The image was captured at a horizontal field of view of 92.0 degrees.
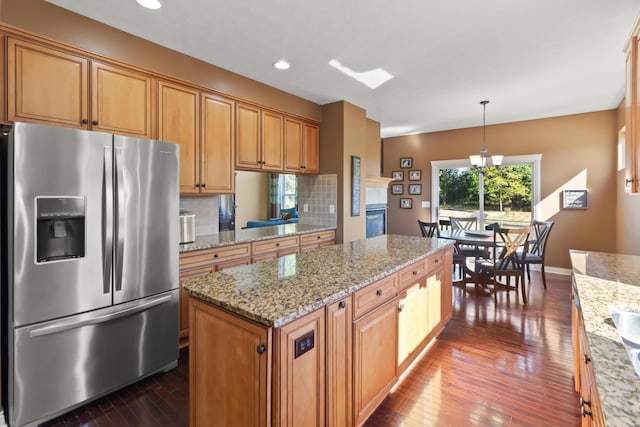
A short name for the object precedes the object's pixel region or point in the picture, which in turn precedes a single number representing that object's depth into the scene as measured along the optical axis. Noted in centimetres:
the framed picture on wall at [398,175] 707
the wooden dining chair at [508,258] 387
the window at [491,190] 562
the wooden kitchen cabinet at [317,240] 395
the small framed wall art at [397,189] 709
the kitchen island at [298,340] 118
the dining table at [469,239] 412
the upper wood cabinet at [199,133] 290
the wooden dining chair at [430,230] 452
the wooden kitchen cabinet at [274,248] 333
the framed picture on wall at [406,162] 692
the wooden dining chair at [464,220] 555
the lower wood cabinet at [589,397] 84
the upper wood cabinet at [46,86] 202
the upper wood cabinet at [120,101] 242
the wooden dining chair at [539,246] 418
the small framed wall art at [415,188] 684
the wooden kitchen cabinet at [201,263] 270
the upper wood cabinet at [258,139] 356
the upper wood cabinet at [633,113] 185
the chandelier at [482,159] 476
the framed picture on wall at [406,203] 696
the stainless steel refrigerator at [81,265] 171
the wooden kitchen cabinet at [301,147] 415
